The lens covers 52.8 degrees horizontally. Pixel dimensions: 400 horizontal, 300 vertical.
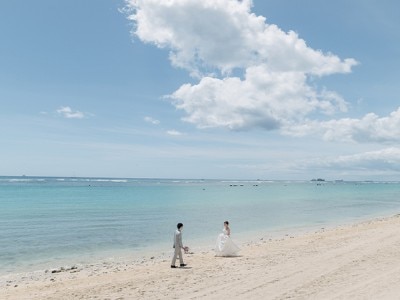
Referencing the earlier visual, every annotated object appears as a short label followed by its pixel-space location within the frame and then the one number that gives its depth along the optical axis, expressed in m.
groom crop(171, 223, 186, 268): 17.89
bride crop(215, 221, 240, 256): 20.12
